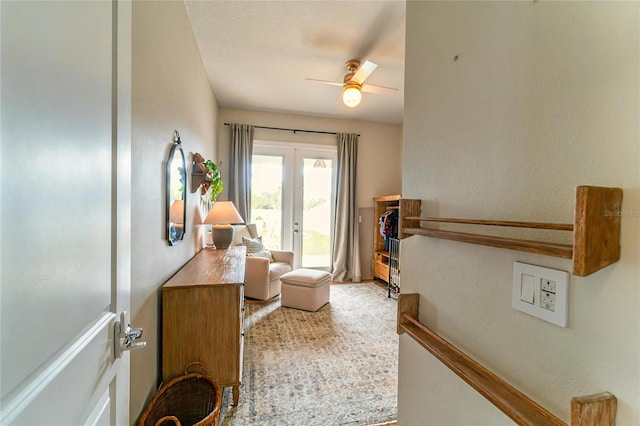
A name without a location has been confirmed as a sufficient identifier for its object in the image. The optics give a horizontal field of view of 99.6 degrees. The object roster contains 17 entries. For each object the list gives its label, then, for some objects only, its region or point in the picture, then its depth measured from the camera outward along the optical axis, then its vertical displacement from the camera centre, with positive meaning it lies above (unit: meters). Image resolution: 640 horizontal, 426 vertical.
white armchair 3.44 -0.94
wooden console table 1.57 -0.74
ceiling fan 2.78 +1.25
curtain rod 4.44 +1.26
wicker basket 1.41 -1.07
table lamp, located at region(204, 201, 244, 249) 2.85 -0.19
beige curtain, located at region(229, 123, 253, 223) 4.24 +0.57
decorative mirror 1.75 +0.07
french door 4.52 +0.10
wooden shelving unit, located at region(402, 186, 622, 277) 0.46 -0.03
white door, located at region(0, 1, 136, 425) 0.38 -0.02
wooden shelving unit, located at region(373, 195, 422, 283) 4.40 -0.68
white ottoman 3.24 -1.04
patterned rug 1.68 -1.29
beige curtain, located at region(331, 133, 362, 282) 4.64 -0.18
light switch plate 0.57 -0.19
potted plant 2.92 +0.26
